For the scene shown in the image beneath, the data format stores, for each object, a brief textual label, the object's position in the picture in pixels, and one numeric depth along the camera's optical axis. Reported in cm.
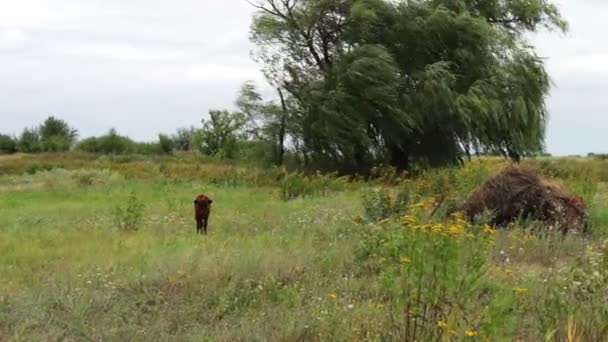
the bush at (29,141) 7562
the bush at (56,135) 7588
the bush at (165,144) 7725
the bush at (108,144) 7569
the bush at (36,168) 4437
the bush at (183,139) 7981
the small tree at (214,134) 6831
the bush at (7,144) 7781
